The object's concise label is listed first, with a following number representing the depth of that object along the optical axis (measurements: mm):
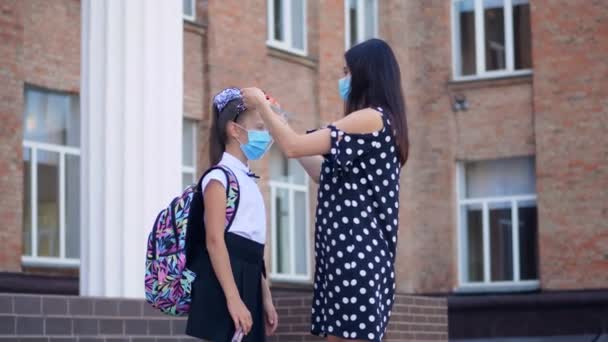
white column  10852
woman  5895
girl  6023
